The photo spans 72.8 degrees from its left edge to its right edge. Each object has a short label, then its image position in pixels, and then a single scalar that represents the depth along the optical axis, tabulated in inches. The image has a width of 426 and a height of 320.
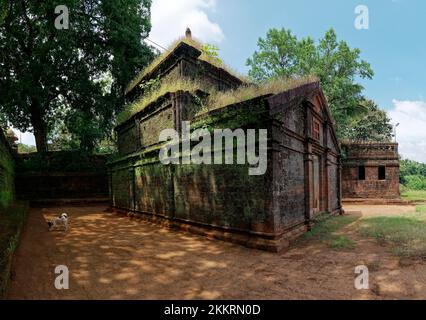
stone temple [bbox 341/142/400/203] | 898.1
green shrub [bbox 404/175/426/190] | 1611.1
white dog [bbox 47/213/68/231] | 412.5
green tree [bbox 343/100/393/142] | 1611.7
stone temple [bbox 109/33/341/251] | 308.0
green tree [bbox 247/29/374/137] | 1023.0
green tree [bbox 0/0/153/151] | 768.9
